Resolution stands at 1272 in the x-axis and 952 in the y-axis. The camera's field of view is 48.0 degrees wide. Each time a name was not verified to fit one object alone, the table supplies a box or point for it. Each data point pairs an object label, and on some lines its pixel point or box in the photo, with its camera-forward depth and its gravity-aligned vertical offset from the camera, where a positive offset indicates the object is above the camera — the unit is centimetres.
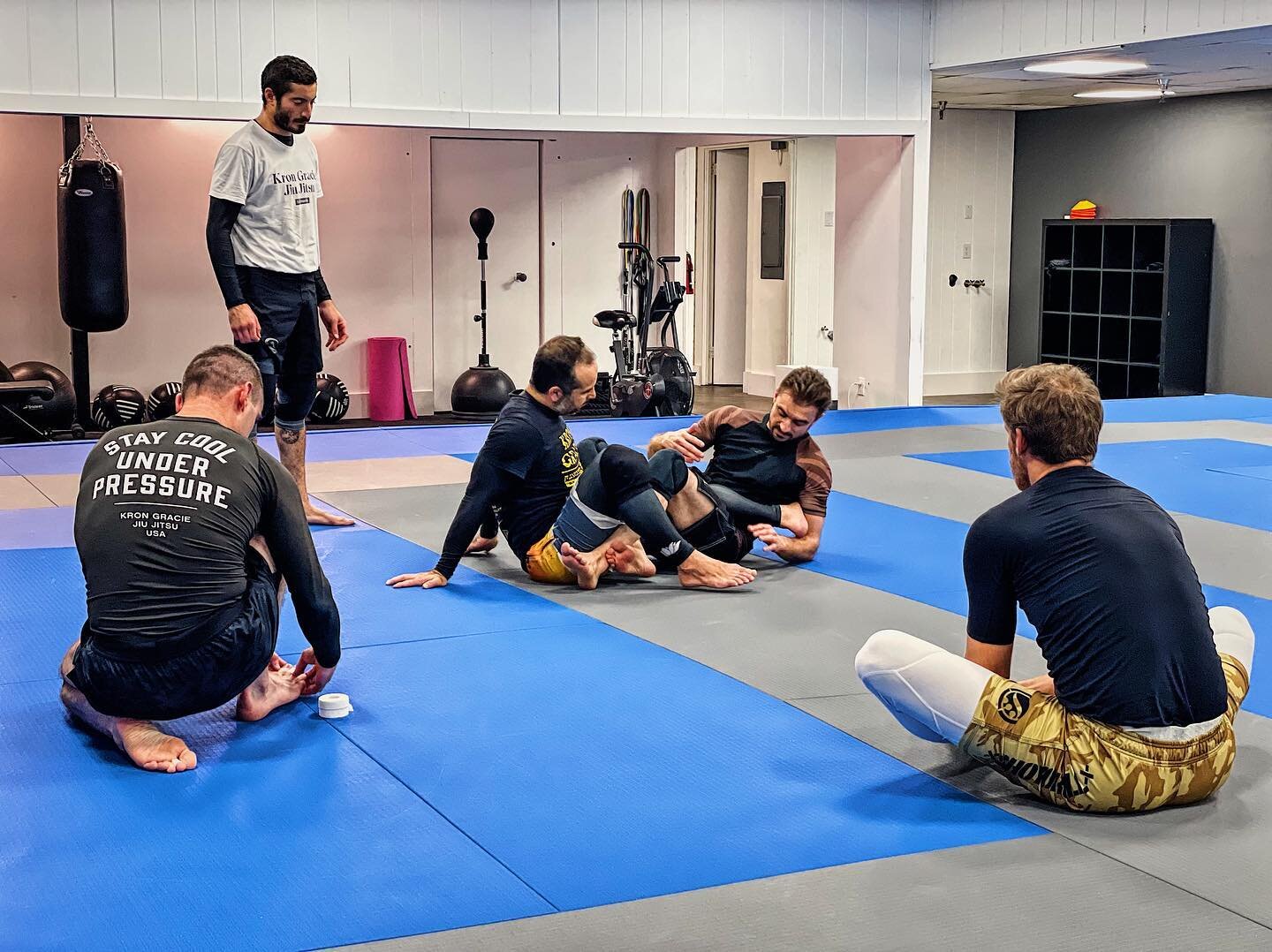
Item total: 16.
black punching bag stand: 1144 -92
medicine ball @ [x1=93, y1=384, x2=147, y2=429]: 1008 -95
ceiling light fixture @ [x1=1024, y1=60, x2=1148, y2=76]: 983 +147
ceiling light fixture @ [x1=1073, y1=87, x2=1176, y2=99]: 1168 +153
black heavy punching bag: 870 +15
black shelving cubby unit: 1218 -22
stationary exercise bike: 1052 -73
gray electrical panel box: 1304 +40
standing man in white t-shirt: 552 +10
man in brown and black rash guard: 498 -75
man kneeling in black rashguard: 310 -64
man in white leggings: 285 -75
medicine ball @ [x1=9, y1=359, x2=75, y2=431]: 919 -85
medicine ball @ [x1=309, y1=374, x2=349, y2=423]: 1101 -97
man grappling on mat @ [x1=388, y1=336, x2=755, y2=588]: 466 -73
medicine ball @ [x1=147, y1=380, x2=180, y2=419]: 1033 -93
